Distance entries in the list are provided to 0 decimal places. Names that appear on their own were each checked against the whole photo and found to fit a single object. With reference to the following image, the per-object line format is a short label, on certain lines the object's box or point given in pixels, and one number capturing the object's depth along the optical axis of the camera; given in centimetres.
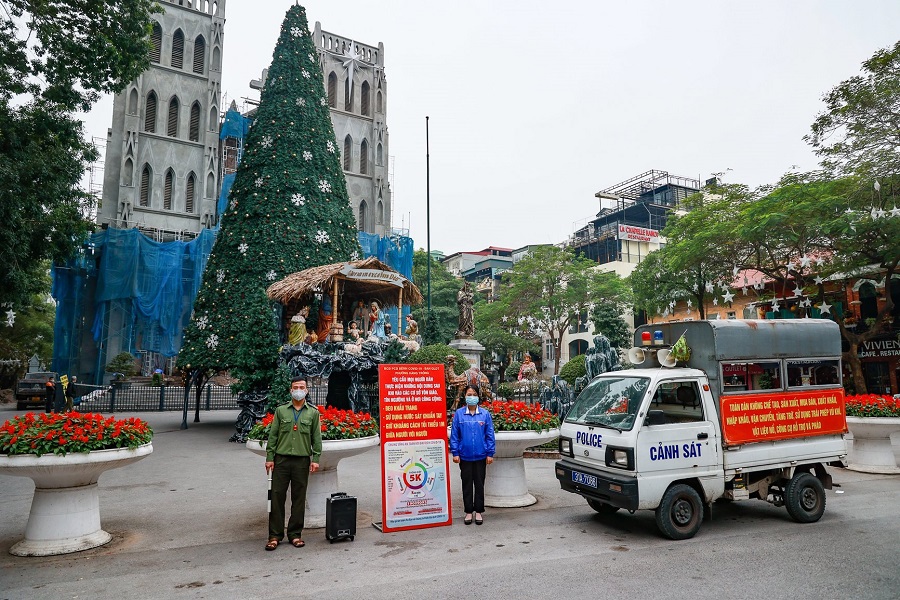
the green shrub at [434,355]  1639
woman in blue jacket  764
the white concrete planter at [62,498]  616
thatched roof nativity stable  1520
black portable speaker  667
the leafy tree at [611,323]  3791
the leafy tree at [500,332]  4169
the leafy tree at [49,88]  1309
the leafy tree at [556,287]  3922
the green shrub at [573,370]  1886
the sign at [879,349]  2602
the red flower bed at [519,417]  843
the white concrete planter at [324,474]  734
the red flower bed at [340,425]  749
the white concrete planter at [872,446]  1088
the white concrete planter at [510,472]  834
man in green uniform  655
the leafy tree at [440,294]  4647
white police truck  677
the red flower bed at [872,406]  1091
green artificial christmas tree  1623
